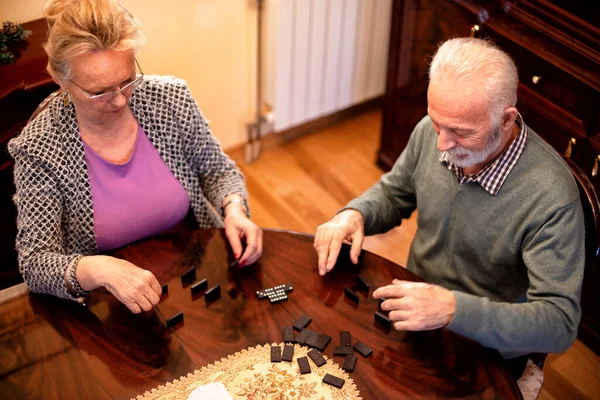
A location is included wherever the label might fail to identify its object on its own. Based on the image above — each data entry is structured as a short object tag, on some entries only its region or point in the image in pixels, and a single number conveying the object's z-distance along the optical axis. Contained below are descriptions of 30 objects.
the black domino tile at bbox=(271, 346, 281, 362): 1.48
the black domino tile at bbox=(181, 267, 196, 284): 1.66
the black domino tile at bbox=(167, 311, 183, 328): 1.54
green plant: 2.26
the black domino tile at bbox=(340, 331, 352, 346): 1.52
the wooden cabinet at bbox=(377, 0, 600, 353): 2.32
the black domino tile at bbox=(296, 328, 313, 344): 1.52
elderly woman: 1.61
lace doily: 1.41
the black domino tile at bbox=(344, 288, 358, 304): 1.62
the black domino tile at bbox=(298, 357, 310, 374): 1.46
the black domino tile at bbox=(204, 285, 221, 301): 1.62
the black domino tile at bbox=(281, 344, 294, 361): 1.49
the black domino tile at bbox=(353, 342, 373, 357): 1.49
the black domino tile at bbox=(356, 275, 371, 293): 1.65
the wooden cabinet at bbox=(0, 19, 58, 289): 2.15
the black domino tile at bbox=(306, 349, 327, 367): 1.48
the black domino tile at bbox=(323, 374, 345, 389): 1.43
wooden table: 1.43
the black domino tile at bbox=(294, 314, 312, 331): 1.55
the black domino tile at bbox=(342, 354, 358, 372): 1.46
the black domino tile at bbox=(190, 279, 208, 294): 1.64
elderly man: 1.49
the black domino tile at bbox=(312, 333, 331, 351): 1.51
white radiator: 3.20
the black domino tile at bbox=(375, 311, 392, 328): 1.56
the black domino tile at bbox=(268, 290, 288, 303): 1.62
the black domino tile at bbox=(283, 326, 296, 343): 1.52
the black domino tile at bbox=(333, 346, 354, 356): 1.50
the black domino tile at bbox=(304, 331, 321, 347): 1.52
